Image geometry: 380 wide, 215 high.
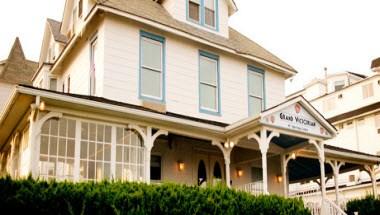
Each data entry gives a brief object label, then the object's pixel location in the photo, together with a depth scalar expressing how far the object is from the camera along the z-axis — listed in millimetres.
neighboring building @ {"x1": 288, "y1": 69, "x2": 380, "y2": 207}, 32375
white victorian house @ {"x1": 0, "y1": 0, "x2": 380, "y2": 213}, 11383
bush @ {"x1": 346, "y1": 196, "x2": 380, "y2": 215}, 14727
